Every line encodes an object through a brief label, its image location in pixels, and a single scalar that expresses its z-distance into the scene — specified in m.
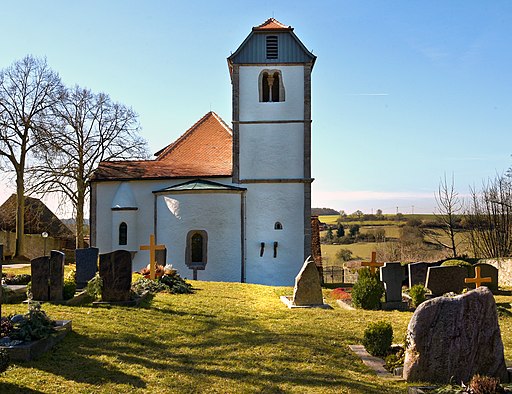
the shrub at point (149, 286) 14.85
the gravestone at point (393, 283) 14.98
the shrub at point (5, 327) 8.15
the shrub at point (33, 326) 8.02
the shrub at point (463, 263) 21.39
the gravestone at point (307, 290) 14.25
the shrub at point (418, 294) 14.98
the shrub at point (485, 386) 5.96
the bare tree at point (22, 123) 28.61
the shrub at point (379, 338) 8.57
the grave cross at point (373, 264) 17.52
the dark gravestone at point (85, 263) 15.12
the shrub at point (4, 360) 6.49
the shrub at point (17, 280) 15.06
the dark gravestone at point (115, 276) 12.45
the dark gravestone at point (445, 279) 16.69
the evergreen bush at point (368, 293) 14.59
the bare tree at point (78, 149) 29.28
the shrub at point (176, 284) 15.69
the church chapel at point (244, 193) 24.05
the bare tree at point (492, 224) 33.69
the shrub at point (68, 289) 12.23
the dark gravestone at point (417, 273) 18.75
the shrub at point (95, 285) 12.65
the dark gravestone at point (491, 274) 20.72
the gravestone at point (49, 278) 12.02
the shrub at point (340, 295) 17.81
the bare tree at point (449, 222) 34.11
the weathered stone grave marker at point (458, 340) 6.93
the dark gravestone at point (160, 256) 19.38
